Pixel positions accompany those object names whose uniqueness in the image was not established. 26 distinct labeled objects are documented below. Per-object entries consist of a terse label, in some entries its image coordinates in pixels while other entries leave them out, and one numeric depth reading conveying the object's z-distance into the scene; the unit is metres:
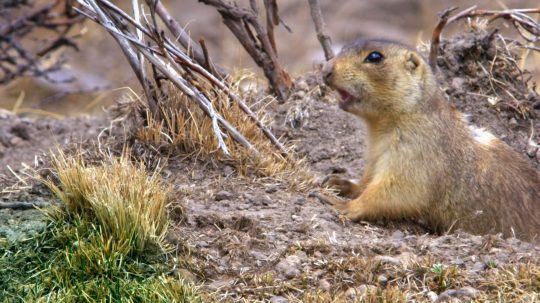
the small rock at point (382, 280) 9.59
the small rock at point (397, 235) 11.12
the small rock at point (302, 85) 15.29
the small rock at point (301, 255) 9.95
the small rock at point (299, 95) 15.06
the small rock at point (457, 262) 9.90
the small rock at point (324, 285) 9.50
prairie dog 11.81
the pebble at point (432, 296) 9.37
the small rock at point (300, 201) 11.69
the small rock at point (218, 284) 9.53
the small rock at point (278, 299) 9.32
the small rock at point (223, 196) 11.54
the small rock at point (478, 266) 9.84
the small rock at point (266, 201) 11.53
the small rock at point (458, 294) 9.34
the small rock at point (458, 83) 15.10
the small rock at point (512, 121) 14.66
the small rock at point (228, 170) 12.22
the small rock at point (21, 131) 16.05
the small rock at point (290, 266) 9.71
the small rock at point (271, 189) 11.97
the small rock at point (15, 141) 15.76
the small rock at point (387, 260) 9.82
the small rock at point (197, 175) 12.11
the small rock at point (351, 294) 9.32
